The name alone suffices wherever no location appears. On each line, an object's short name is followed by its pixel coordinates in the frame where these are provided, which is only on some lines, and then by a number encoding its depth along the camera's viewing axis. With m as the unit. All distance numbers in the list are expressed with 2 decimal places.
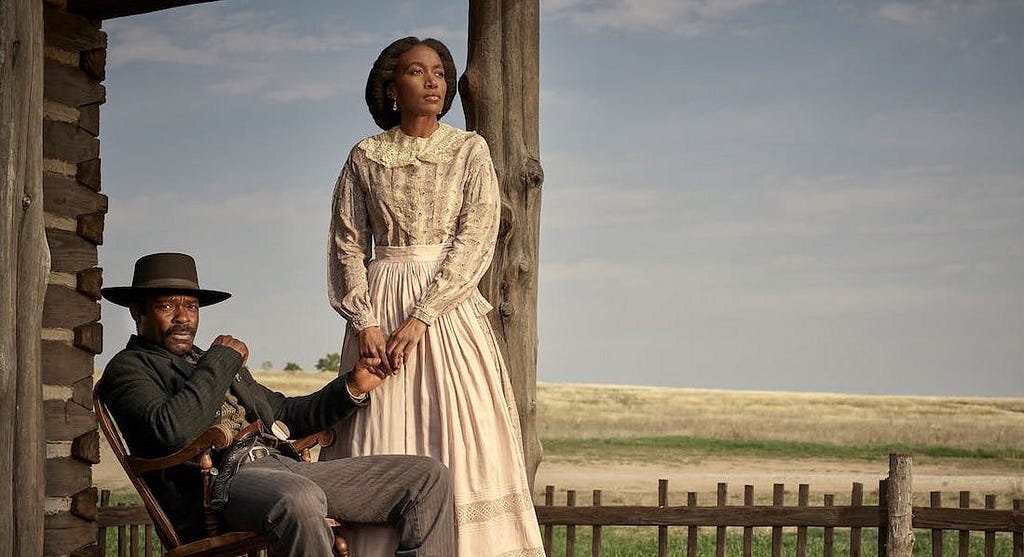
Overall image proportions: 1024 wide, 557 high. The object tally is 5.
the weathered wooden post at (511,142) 5.59
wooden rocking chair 4.15
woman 4.62
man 4.09
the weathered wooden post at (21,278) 4.19
